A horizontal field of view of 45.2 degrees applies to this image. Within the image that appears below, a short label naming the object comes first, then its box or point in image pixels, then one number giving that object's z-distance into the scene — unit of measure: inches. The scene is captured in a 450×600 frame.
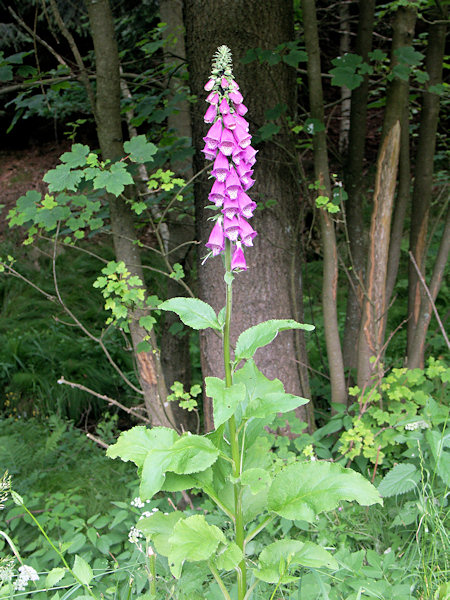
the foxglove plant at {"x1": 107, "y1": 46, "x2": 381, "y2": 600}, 57.1
